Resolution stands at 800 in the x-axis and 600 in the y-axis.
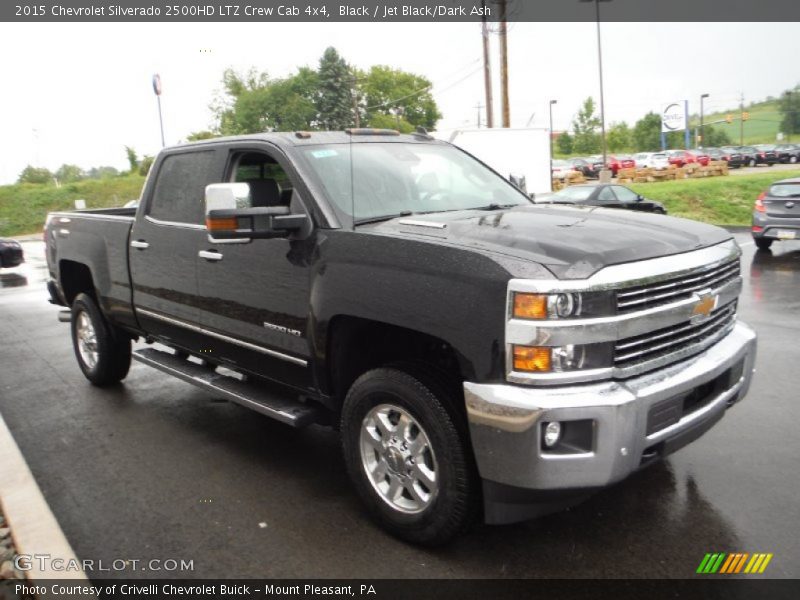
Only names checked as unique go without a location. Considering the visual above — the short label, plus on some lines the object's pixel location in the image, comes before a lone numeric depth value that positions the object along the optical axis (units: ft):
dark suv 41.50
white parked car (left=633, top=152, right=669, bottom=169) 151.04
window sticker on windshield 13.13
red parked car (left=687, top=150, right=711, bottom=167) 146.08
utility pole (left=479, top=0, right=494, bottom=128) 87.86
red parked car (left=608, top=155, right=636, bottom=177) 152.74
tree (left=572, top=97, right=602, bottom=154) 198.18
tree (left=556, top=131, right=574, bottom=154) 252.17
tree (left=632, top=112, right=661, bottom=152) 259.68
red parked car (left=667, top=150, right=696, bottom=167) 150.51
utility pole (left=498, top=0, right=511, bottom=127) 74.99
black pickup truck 8.87
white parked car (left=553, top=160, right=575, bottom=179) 146.26
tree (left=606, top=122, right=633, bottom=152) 270.67
